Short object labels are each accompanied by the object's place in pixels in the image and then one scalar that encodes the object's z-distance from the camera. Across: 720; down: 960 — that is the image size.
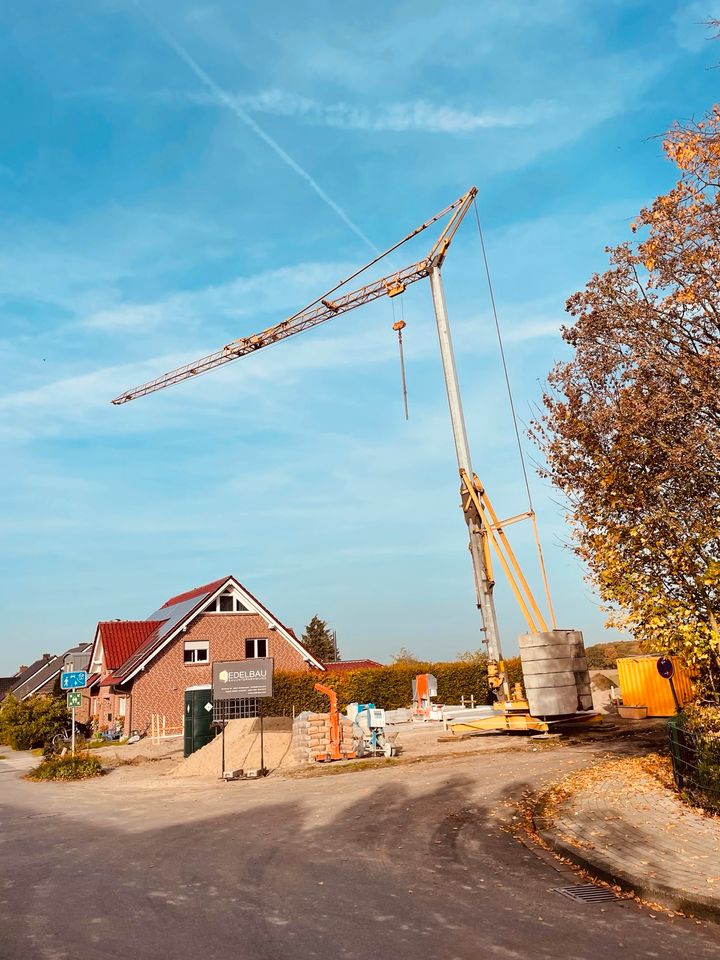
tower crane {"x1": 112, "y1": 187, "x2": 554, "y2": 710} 20.88
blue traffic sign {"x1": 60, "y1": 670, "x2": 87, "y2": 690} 24.50
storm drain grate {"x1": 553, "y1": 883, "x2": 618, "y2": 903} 7.52
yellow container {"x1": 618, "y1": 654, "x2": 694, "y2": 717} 24.58
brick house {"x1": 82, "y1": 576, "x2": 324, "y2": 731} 36.59
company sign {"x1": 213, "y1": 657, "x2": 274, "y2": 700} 21.06
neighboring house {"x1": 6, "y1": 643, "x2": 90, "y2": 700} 60.28
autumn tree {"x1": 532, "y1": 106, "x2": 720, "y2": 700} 11.04
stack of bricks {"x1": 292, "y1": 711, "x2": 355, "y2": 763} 21.42
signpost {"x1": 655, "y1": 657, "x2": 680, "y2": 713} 20.78
